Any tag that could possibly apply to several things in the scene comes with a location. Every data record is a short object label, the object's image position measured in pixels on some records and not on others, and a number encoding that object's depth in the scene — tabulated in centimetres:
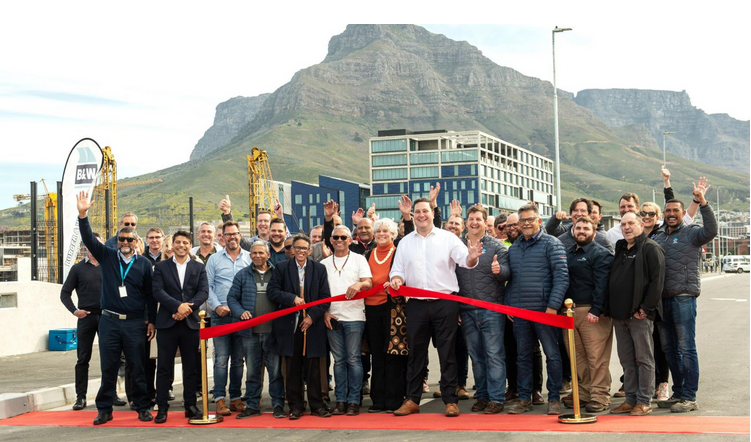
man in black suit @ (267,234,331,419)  854
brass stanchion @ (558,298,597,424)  744
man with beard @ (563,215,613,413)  813
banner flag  1722
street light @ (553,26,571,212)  2684
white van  8356
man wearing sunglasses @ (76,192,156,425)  864
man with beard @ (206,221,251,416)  886
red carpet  709
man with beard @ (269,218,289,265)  955
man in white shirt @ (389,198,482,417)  834
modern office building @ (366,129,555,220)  13462
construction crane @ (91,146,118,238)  6303
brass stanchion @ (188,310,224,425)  827
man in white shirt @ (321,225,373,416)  856
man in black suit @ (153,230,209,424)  856
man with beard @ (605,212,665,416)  779
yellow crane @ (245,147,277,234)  8656
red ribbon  798
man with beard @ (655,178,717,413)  802
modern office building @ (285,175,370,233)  14156
